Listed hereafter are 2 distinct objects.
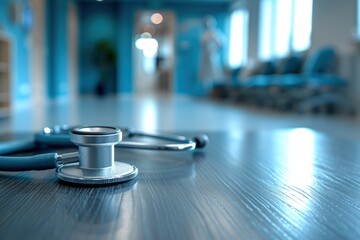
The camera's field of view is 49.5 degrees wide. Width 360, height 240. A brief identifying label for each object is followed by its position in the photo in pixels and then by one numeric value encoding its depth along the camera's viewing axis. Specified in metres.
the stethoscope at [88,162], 0.33
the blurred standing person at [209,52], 9.63
